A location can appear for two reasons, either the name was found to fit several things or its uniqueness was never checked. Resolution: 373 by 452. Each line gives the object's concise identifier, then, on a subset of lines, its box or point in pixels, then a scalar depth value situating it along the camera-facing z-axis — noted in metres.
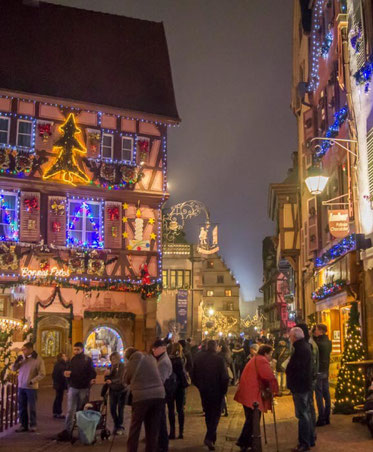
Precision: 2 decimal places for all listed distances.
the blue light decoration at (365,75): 13.85
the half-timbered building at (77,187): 24.73
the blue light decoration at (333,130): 17.13
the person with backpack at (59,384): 14.81
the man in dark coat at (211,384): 10.23
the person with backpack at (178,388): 11.33
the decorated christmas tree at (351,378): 13.41
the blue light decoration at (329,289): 15.80
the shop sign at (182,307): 38.56
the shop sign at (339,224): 15.63
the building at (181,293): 38.88
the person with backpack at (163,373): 9.70
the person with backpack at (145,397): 8.18
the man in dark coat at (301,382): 9.63
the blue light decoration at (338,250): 15.17
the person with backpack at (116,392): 12.01
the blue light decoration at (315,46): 22.50
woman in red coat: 9.59
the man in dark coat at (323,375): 11.96
